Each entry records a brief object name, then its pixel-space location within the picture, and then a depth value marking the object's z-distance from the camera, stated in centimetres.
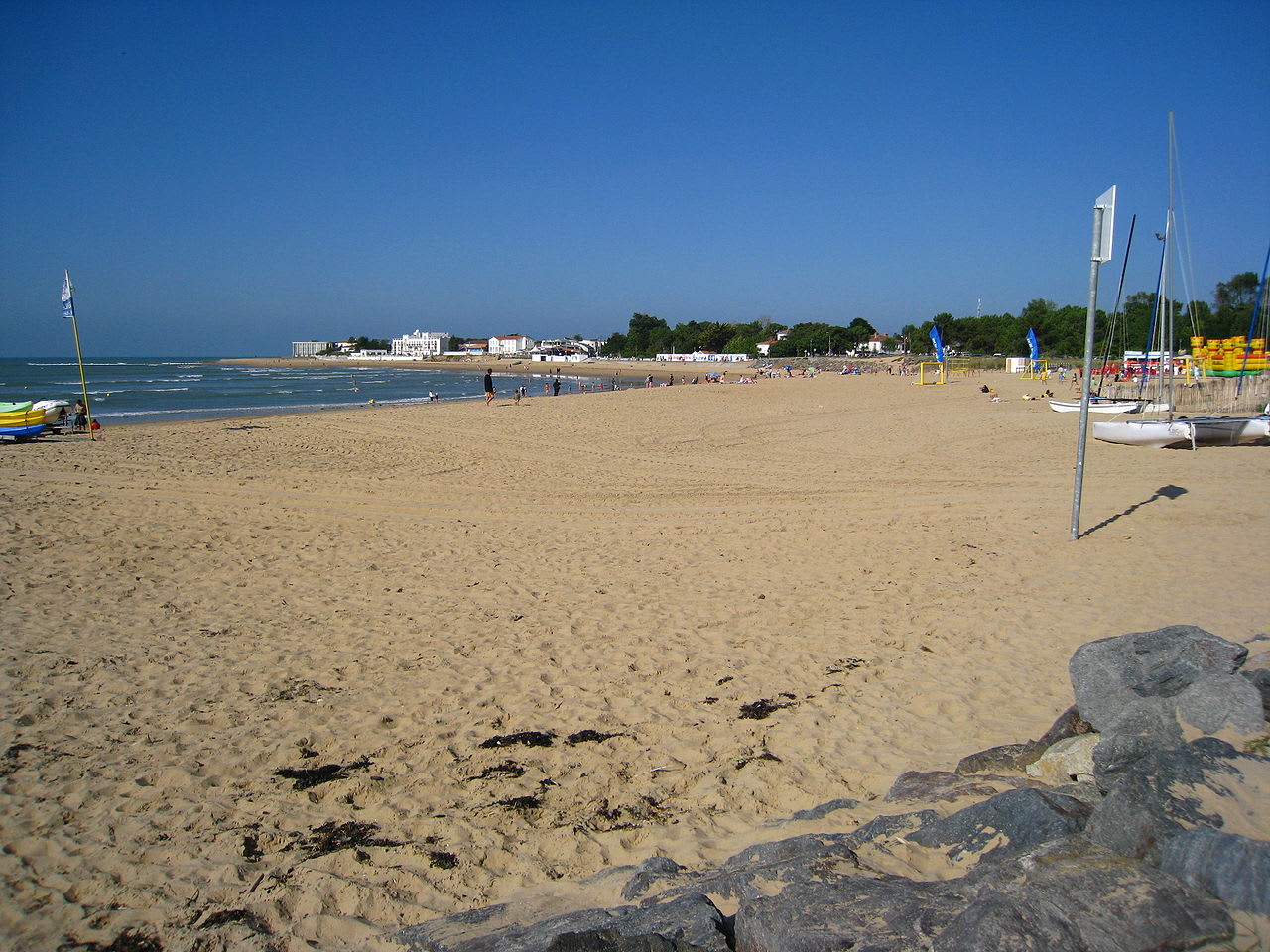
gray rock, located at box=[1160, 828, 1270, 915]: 209
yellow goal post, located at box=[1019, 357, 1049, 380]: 4383
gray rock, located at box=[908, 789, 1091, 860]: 269
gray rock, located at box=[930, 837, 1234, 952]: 200
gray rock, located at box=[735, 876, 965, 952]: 221
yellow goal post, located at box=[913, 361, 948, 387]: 4338
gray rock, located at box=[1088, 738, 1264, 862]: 248
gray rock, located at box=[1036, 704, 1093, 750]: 370
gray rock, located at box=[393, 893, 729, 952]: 246
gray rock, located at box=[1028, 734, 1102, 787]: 329
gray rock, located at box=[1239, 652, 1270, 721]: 306
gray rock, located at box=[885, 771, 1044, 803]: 330
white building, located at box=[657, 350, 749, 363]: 11725
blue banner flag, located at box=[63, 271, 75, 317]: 1736
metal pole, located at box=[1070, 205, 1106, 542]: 723
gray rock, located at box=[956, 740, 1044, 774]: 366
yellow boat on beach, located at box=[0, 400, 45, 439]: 1731
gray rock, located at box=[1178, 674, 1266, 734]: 296
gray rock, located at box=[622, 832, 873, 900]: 268
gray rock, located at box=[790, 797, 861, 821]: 352
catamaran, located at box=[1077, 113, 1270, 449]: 1463
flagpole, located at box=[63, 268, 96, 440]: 1738
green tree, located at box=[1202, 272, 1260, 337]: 5350
